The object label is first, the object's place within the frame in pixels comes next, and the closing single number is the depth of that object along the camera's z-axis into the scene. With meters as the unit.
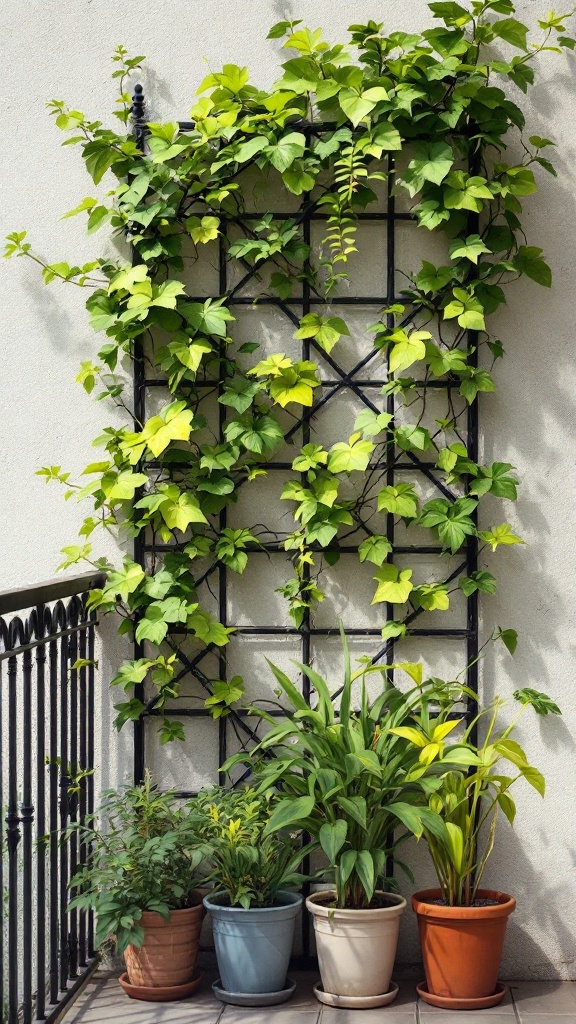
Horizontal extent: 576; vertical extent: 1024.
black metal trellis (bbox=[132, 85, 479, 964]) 3.39
